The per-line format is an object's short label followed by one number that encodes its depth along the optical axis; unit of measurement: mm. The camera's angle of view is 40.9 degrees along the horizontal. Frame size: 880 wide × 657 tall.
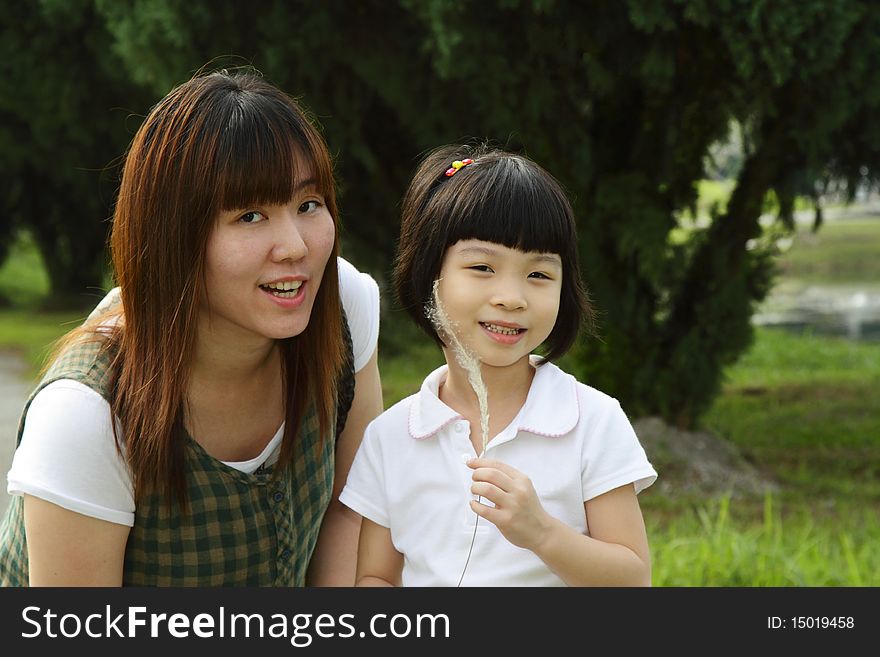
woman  2129
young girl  2057
